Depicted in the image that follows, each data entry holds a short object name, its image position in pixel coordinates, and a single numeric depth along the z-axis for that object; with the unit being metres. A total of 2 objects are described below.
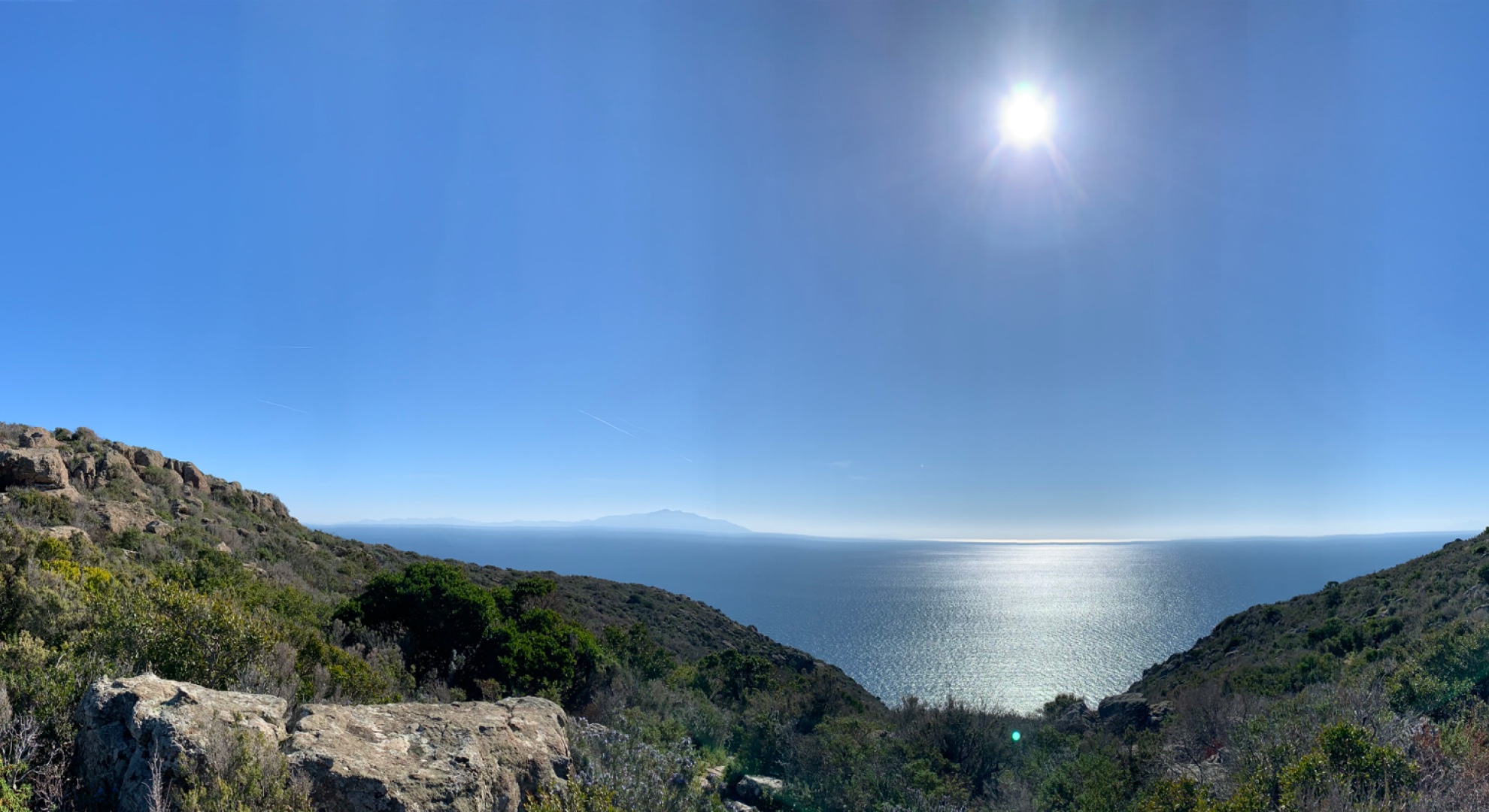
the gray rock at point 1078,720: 20.47
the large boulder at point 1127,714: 19.20
